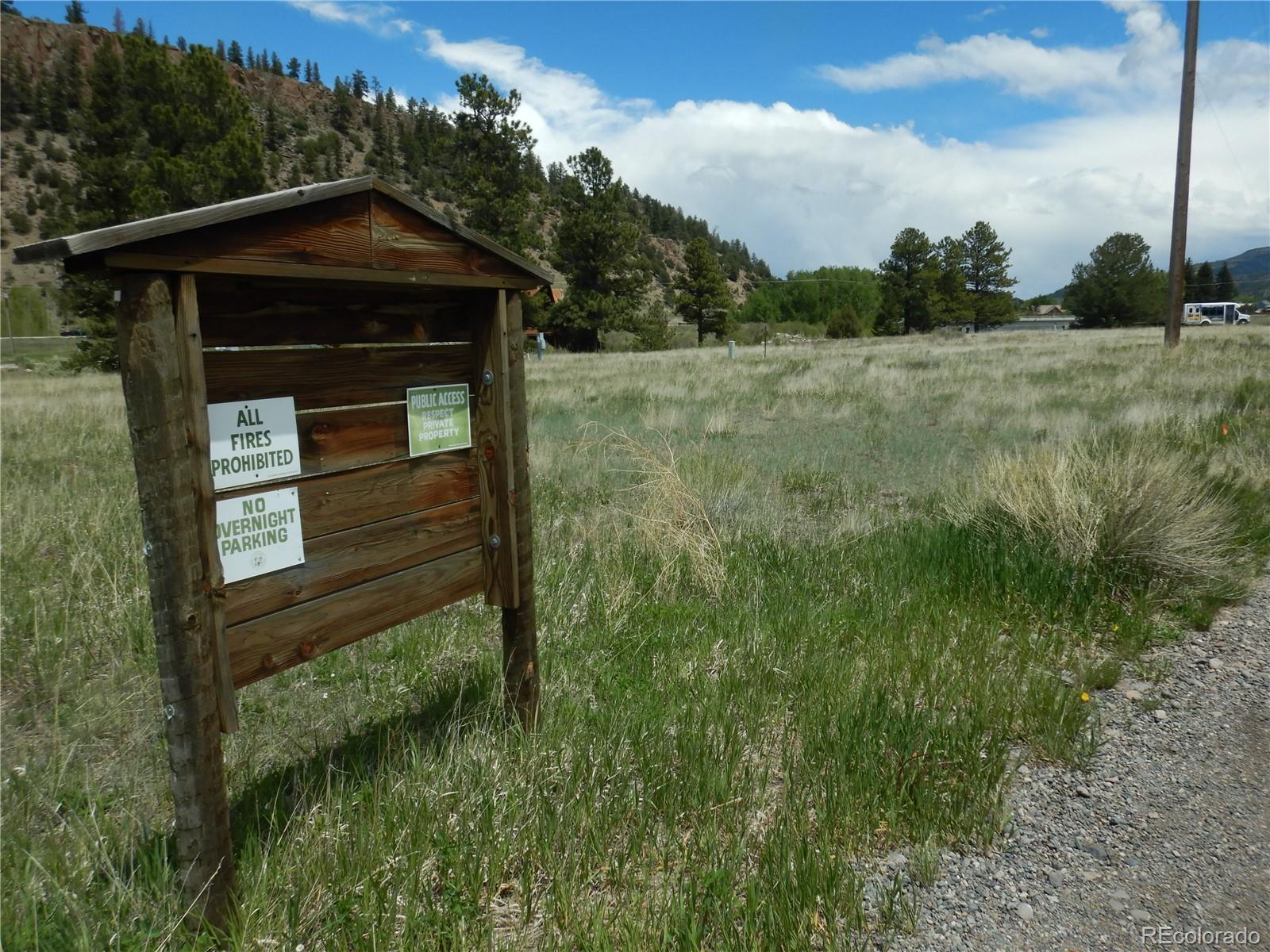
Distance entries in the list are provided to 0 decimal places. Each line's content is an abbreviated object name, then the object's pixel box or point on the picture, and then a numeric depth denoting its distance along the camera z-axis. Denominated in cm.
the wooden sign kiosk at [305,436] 213
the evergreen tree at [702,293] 6059
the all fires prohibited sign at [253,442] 230
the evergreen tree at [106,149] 2447
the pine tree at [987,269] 7494
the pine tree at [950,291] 7062
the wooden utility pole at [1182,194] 2034
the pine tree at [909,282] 6975
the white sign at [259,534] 233
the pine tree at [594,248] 4800
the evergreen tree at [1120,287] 7231
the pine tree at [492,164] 4206
